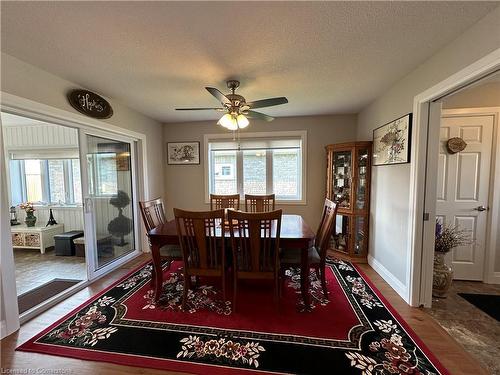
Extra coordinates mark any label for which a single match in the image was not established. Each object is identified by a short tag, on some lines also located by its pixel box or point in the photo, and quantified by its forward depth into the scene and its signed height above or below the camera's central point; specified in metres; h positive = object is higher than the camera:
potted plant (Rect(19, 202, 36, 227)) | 3.93 -0.66
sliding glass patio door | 2.82 -0.34
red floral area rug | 1.56 -1.31
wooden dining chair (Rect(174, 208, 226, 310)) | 1.93 -0.64
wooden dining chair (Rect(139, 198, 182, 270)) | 2.38 -0.52
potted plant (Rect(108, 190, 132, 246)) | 3.35 -0.70
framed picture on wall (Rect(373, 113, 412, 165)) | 2.31 +0.39
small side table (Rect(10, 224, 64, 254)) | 3.77 -1.03
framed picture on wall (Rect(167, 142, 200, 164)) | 4.27 +0.46
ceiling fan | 2.13 +0.70
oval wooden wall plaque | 2.46 +0.88
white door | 2.57 -0.14
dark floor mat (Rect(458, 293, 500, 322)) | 2.12 -1.32
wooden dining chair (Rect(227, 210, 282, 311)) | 1.85 -0.64
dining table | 2.02 -0.62
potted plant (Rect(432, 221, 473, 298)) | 2.34 -0.97
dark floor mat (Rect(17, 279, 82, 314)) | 2.28 -1.31
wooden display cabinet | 3.28 -0.29
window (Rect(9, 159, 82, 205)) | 4.21 -0.07
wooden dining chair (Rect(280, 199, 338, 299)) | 2.20 -0.82
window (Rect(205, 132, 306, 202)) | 4.05 +0.23
